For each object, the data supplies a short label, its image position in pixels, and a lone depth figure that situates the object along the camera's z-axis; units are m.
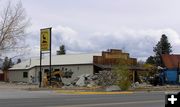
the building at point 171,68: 61.59
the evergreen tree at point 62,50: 118.20
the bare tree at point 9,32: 62.72
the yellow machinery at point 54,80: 51.56
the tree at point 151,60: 107.23
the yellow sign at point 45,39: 49.75
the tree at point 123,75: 43.44
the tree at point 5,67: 85.06
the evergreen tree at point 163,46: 116.16
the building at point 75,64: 64.69
